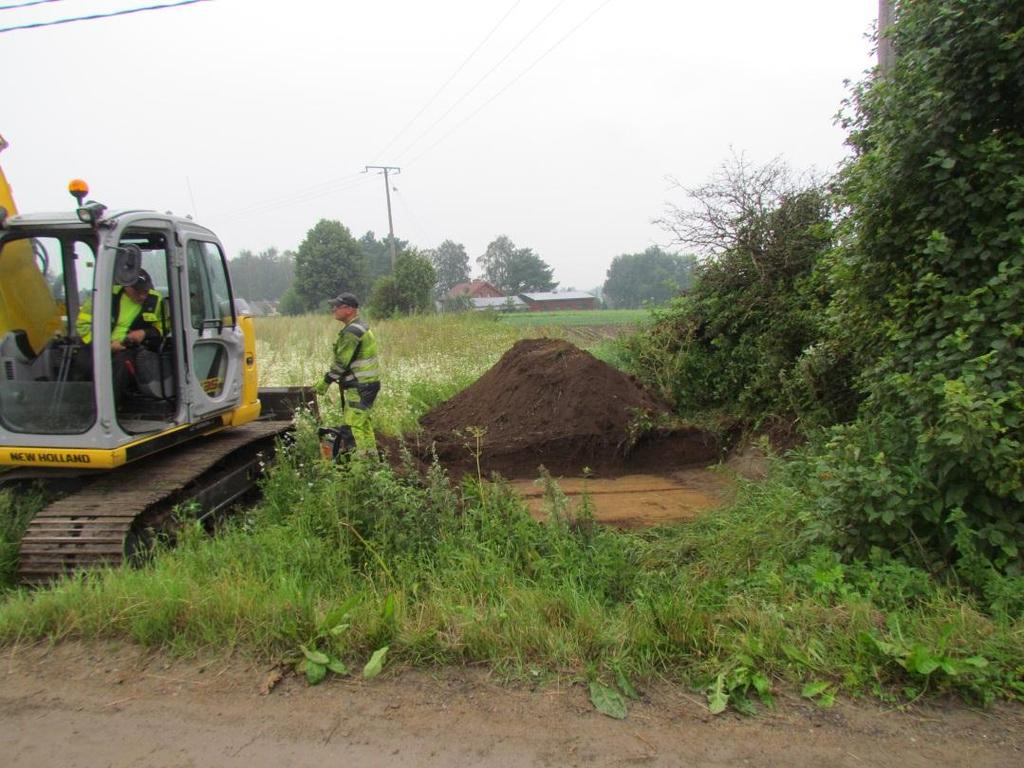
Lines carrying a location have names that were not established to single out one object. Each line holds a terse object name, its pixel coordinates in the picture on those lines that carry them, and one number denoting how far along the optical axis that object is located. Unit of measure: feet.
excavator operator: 15.37
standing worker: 22.24
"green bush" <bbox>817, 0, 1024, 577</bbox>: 11.76
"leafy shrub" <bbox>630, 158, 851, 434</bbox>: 26.37
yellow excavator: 14.30
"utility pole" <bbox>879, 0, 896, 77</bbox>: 18.96
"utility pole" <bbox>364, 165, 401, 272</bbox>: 133.69
